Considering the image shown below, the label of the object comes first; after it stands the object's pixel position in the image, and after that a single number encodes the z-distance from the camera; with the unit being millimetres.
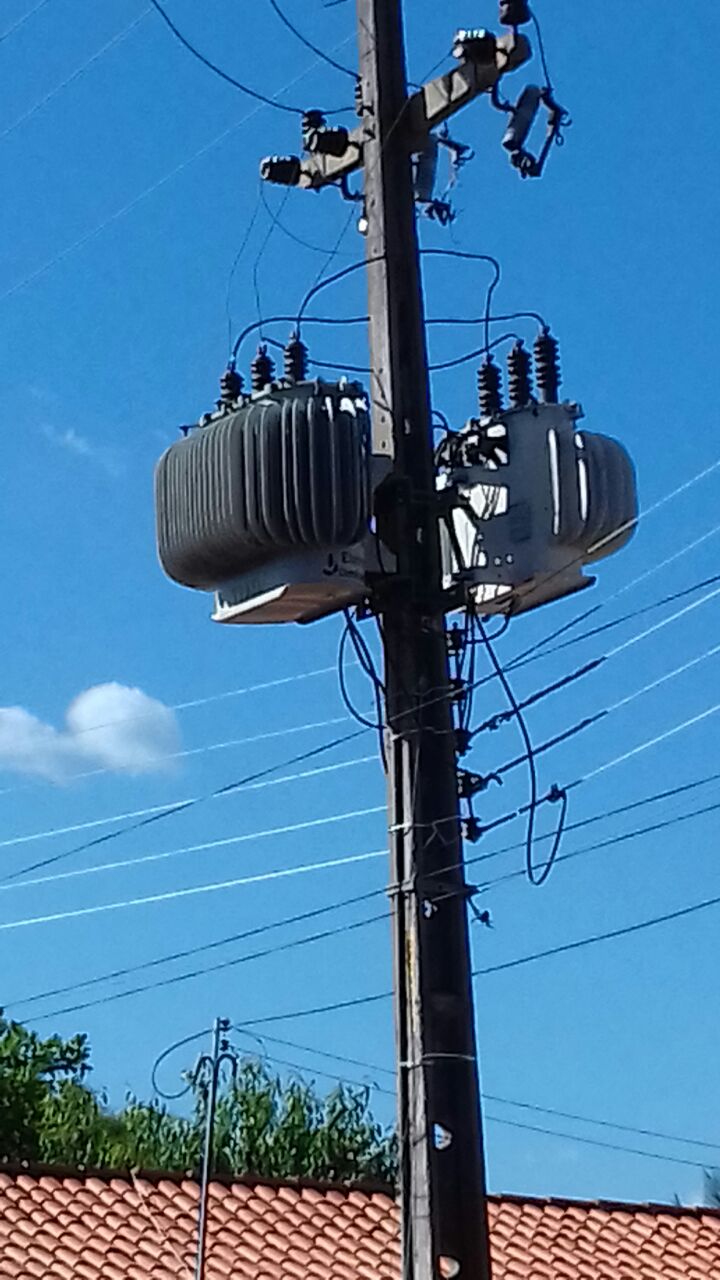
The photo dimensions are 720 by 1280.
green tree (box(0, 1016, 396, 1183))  37469
